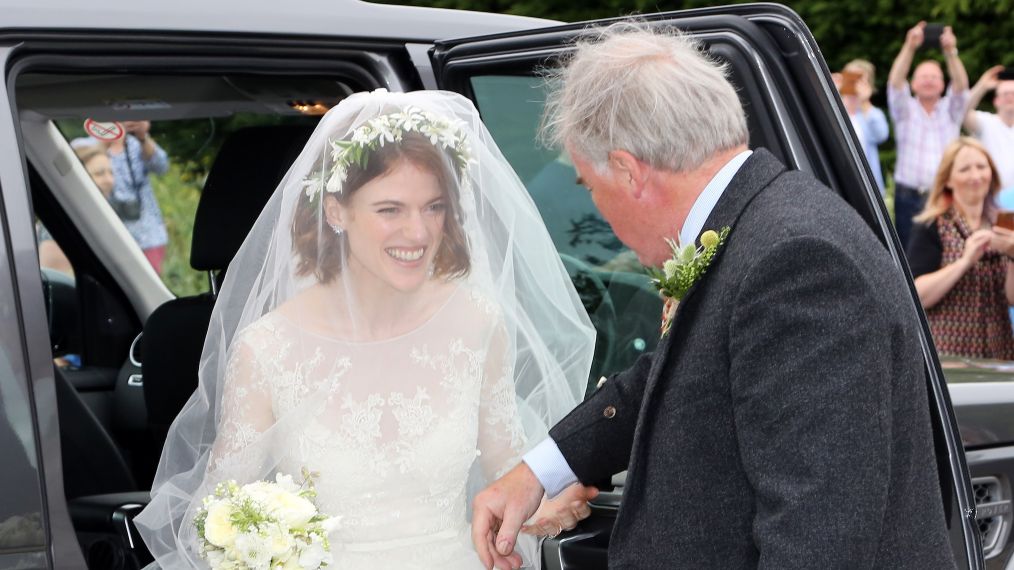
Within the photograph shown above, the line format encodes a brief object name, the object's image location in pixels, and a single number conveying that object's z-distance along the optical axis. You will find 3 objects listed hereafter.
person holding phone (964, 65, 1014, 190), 7.72
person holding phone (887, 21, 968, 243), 8.12
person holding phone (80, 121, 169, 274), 5.56
